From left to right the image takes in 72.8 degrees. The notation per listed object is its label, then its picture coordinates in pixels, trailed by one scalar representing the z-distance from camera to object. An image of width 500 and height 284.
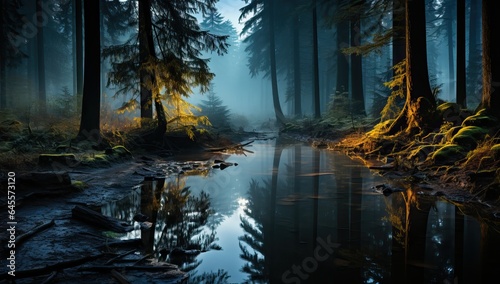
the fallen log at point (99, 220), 4.98
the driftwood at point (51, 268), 3.33
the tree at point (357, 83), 21.59
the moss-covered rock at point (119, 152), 10.84
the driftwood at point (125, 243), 4.36
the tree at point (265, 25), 32.59
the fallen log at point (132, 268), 3.60
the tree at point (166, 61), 13.69
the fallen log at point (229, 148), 15.75
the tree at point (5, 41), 20.44
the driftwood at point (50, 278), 3.23
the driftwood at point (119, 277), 3.34
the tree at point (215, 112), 28.25
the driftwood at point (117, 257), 3.75
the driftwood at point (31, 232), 4.15
